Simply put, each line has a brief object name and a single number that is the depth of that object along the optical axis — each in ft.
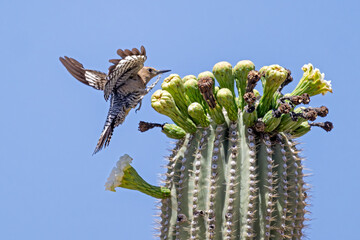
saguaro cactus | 30.17
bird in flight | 49.06
